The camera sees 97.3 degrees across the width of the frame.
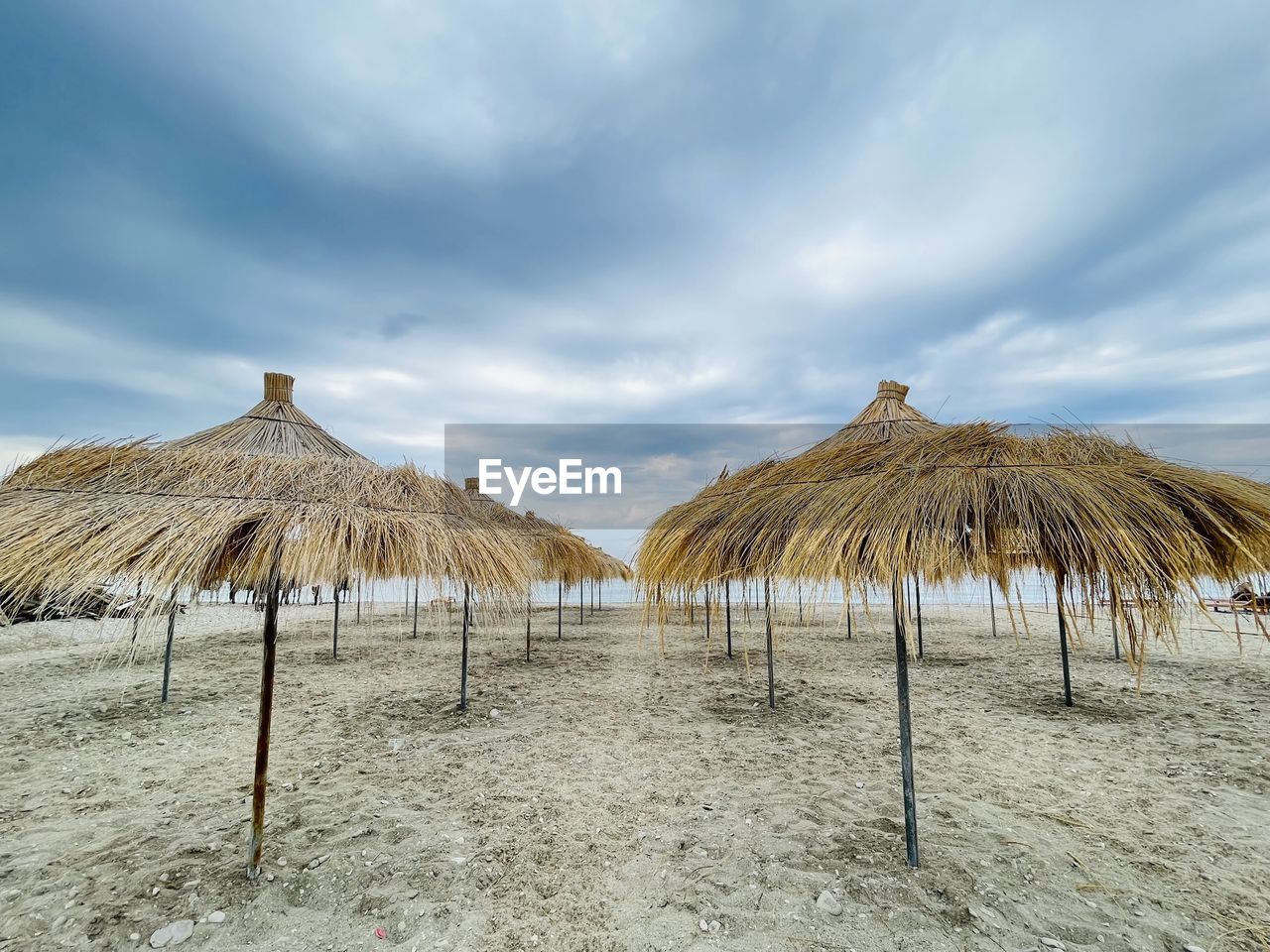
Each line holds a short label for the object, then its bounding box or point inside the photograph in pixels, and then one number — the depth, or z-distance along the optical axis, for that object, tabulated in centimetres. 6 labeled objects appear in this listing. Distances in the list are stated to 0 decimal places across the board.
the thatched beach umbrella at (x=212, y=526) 248
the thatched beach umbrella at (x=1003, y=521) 219
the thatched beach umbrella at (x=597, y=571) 1443
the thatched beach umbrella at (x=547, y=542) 1029
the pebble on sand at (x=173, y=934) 256
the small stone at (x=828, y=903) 279
